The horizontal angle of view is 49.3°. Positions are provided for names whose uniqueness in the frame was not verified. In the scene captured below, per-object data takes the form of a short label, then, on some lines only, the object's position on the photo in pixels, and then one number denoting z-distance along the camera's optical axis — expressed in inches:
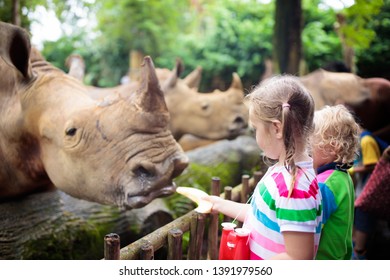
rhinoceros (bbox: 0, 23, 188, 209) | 86.3
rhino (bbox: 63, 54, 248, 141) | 187.9
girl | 56.2
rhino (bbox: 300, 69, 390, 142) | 155.9
